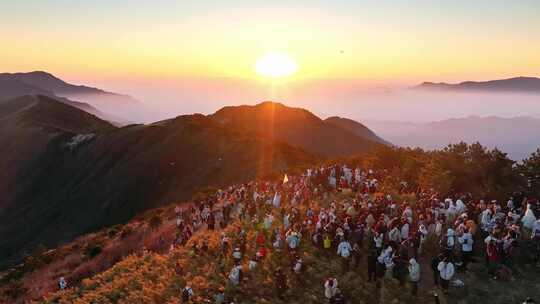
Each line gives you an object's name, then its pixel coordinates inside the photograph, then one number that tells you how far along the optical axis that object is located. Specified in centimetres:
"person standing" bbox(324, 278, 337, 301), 1805
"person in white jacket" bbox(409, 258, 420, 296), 1800
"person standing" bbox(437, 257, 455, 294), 1820
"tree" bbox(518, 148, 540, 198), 2864
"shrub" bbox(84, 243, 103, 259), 3809
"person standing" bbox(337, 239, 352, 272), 2017
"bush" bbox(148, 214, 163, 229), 4122
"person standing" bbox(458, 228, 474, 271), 1945
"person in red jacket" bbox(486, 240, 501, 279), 1905
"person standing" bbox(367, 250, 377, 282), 1938
